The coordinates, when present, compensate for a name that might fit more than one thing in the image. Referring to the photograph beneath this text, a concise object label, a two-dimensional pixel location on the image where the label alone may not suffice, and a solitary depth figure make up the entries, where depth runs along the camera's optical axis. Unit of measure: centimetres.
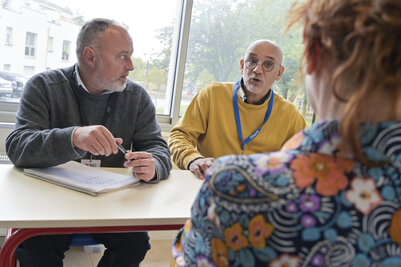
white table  128
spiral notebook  154
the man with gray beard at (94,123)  166
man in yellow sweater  254
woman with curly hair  63
